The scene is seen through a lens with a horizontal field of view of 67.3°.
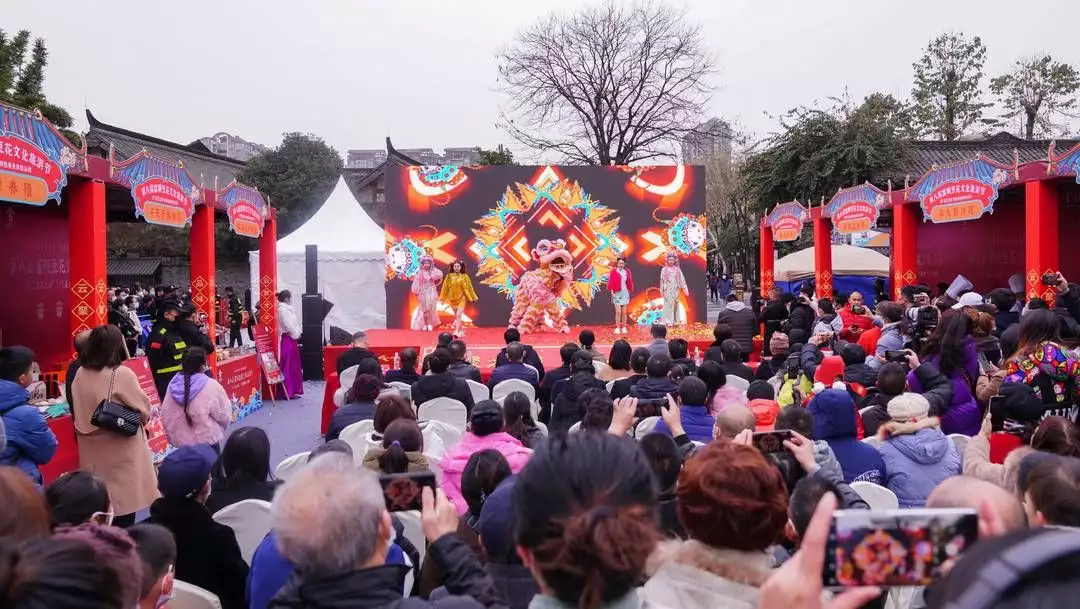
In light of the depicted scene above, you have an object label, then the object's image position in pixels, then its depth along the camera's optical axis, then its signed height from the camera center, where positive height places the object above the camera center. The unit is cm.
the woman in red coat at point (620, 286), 1368 +5
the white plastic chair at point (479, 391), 612 -76
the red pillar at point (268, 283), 1212 +15
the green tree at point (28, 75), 1477 +412
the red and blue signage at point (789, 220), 1485 +125
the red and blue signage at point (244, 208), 1041 +114
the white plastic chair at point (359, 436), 448 -81
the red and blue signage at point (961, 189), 972 +121
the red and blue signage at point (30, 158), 579 +104
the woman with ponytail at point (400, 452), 296 -61
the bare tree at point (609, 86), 2708 +687
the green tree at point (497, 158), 2769 +456
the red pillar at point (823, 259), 1475 +51
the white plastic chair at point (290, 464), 401 -85
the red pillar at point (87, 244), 751 +47
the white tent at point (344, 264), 1616 +56
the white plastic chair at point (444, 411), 527 -78
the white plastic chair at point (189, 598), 226 -85
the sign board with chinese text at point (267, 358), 1041 -85
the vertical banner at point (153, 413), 659 -101
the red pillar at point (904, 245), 1230 +63
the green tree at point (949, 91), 2920 +710
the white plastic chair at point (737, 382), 554 -65
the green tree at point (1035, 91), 2789 +678
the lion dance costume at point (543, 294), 1356 -7
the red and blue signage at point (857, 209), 1245 +123
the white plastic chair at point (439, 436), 448 -84
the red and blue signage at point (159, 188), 802 +110
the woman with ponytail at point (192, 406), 526 -73
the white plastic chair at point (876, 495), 299 -77
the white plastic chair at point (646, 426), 420 -72
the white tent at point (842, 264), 1998 +58
